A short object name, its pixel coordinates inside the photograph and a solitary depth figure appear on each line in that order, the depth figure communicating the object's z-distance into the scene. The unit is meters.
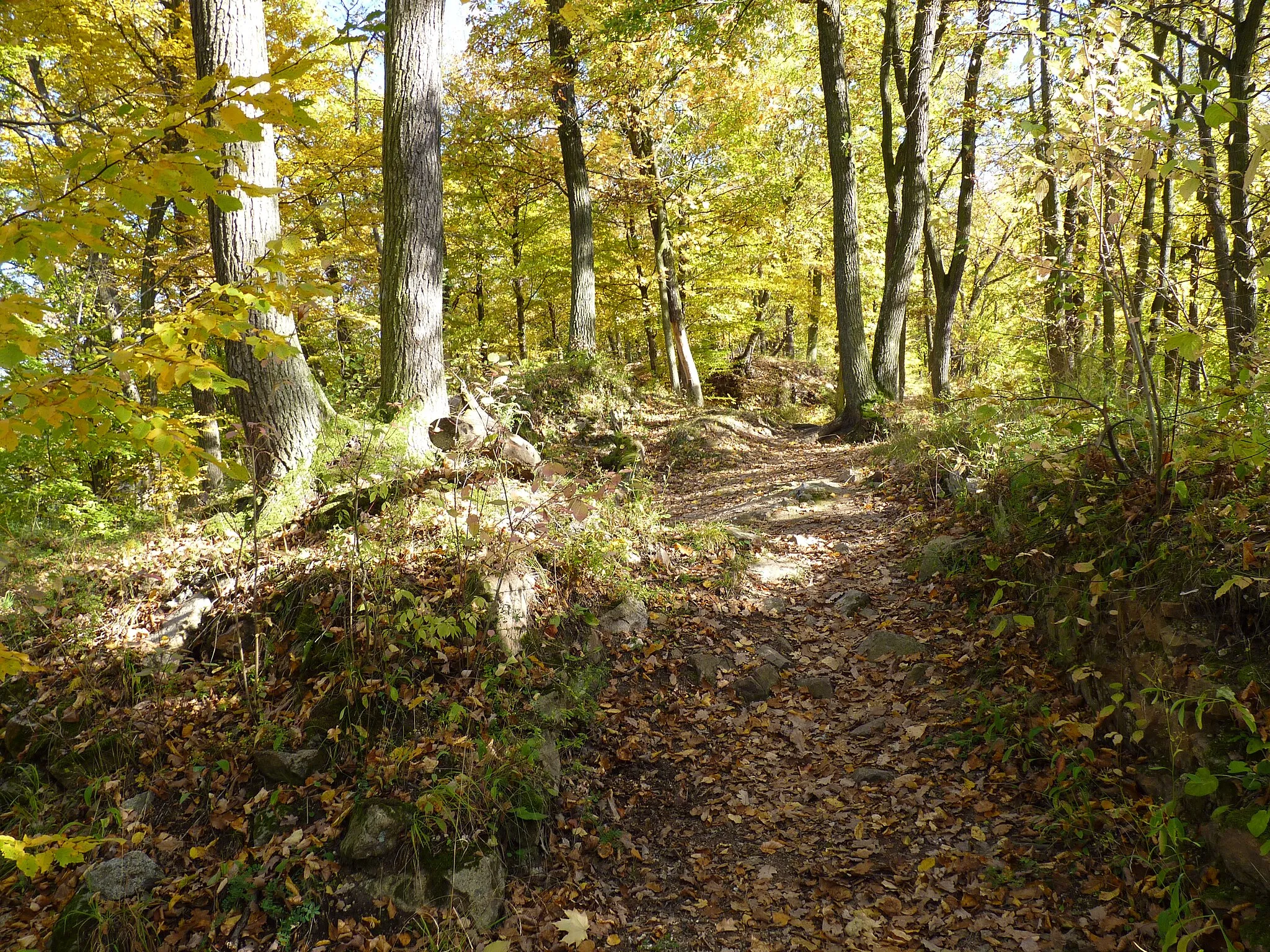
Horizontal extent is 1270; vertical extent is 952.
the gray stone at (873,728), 4.30
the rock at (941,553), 5.33
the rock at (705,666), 4.89
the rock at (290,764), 3.79
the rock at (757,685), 4.75
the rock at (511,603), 4.46
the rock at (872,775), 3.93
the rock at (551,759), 3.92
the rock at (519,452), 5.85
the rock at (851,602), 5.51
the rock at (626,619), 5.13
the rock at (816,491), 7.77
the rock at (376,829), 3.43
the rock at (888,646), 4.85
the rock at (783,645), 5.16
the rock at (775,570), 6.04
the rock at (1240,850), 2.51
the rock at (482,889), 3.29
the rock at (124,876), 3.33
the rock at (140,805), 3.71
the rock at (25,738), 4.08
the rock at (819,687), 4.73
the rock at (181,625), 4.44
